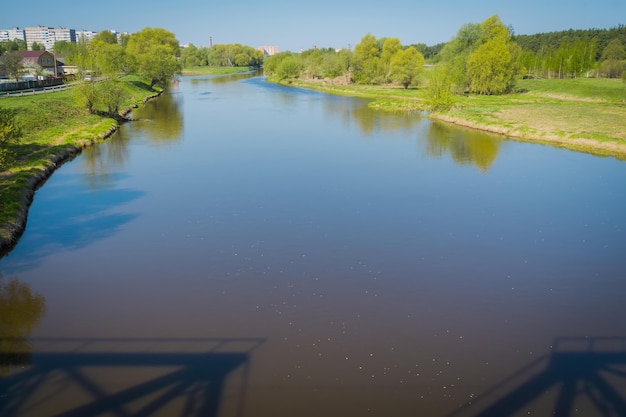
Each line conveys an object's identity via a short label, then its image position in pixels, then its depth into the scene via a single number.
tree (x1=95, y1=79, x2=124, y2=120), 41.03
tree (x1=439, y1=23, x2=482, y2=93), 63.91
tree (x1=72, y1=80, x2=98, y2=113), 39.38
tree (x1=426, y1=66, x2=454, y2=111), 48.97
